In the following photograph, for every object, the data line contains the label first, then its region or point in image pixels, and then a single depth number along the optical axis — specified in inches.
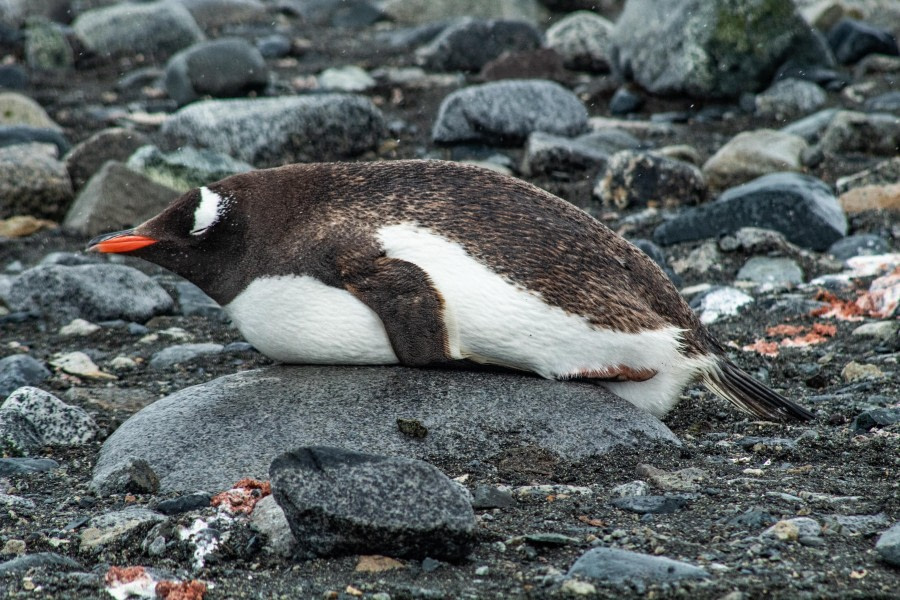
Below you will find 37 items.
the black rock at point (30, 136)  780.0
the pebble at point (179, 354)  456.4
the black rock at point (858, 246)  565.9
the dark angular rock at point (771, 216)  584.1
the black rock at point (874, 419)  343.3
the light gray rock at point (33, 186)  694.5
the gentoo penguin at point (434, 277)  332.2
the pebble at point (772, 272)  533.0
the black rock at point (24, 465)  329.1
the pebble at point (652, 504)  274.4
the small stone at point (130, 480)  308.1
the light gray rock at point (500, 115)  791.1
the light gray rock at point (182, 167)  702.5
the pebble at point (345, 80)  982.4
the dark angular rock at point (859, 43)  1018.7
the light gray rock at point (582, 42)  1061.1
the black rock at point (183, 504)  288.7
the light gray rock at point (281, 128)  755.3
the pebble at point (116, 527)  267.0
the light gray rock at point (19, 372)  421.0
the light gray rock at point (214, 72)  927.0
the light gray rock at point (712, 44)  898.1
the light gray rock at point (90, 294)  517.0
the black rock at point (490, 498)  279.1
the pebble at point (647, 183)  671.1
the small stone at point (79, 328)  500.4
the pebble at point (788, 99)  877.2
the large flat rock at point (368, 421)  320.5
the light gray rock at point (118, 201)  668.7
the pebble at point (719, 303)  503.8
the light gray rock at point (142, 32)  1102.4
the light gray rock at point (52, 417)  359.9
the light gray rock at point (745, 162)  706.8
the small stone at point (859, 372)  402.0
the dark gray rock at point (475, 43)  1058.7
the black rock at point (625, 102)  917.2
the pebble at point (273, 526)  255.1
